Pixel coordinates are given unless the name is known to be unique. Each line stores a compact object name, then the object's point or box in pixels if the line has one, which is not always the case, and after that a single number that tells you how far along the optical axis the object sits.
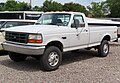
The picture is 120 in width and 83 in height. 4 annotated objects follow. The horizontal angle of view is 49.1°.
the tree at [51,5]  36.97
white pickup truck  3.82
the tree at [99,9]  38.58
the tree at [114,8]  34.24
